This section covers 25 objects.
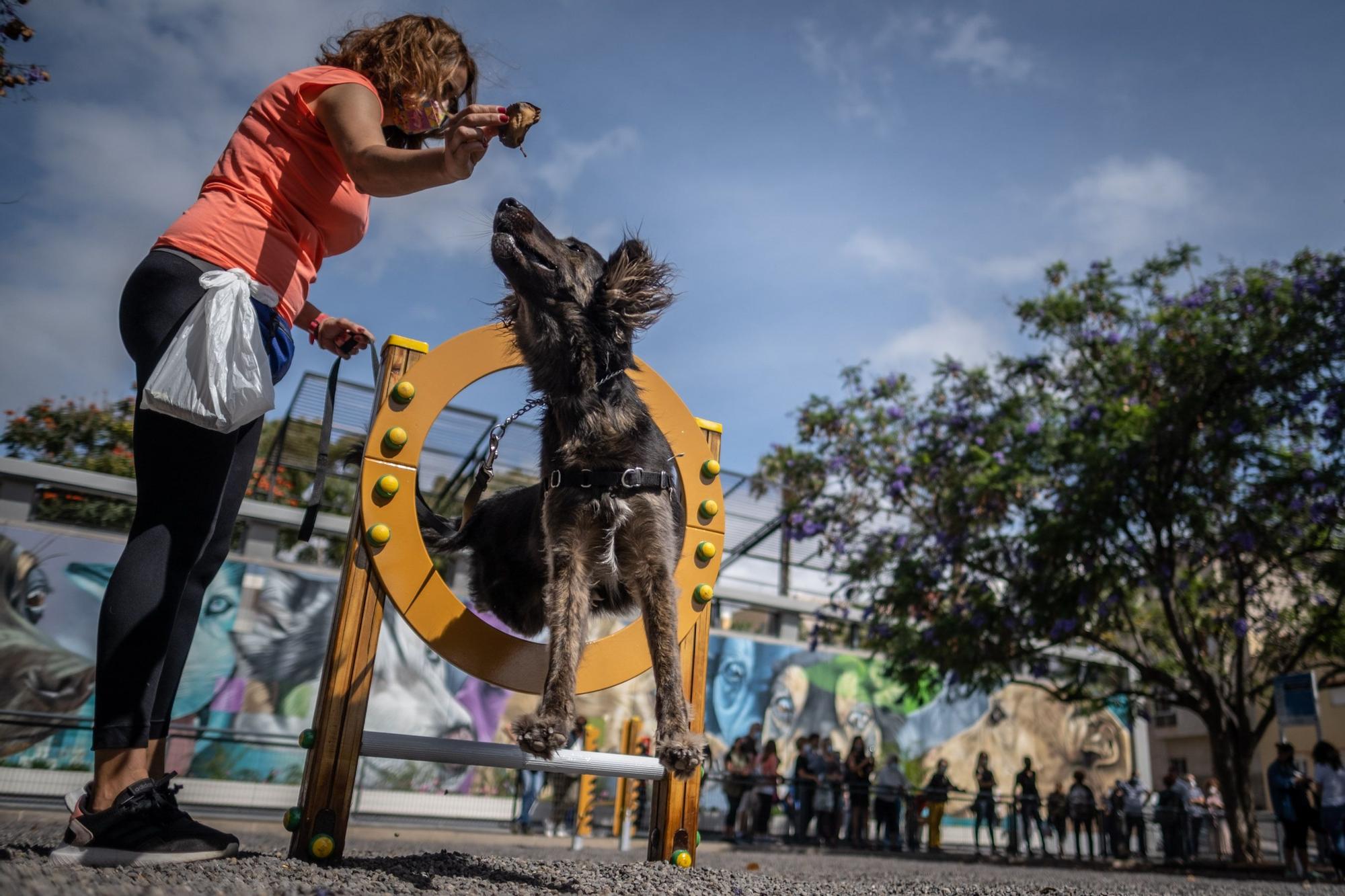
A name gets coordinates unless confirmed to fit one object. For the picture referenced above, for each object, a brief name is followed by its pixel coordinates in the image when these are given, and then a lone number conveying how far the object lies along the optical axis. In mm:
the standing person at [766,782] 12812
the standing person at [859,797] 13391
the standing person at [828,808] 13102
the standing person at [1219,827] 14977
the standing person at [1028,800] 14430
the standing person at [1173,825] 14306
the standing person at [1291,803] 10039
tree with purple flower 9984
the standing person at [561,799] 11430
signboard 10641
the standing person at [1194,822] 14741
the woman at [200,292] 2258
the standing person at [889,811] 13758
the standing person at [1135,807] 14492
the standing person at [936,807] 14375
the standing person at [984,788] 15055
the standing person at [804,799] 13100
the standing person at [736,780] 12922
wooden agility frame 3004
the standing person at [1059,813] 14328
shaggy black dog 3107
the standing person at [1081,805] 14523
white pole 2996
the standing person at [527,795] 12281
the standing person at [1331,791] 9812
